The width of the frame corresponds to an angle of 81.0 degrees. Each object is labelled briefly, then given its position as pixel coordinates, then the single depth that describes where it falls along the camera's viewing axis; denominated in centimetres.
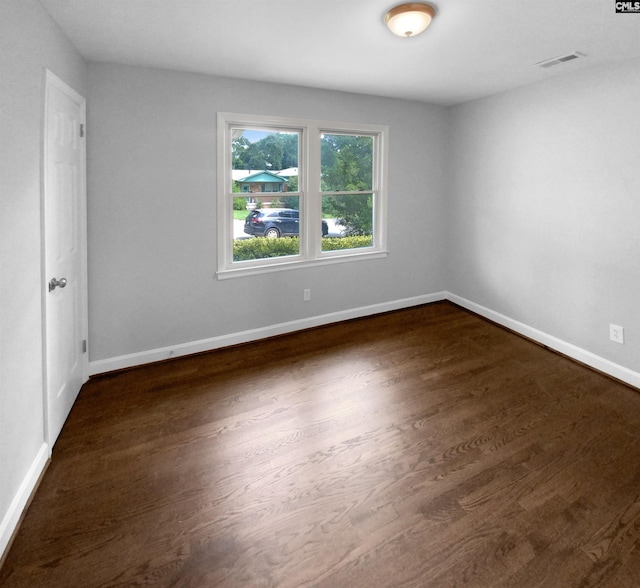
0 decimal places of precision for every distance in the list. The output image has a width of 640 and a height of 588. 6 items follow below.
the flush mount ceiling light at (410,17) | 200
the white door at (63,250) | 210
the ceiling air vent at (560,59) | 269
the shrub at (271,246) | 365
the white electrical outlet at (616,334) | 297
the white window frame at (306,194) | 338
